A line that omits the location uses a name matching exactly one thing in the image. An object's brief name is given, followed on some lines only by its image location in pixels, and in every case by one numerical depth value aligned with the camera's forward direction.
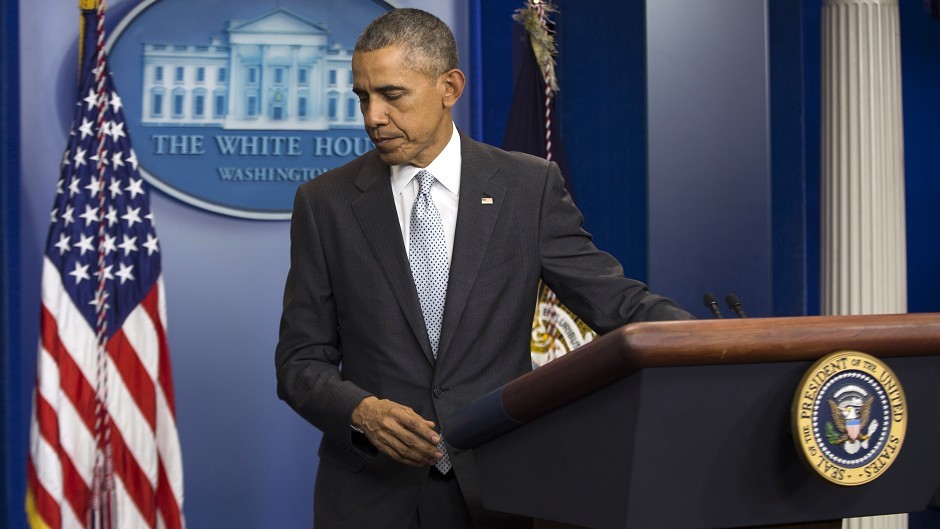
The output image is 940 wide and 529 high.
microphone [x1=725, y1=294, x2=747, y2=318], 4.37
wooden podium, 3.78
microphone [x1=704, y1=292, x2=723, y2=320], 4.34
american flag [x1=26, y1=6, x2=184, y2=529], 5.76
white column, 6.40
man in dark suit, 4.41
